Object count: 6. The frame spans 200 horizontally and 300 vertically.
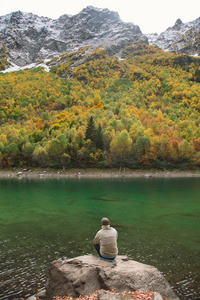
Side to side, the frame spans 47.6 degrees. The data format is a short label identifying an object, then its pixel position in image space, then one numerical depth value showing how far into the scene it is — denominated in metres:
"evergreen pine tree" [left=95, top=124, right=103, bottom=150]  86.31
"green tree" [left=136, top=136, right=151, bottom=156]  81.19
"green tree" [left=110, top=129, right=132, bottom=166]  78.31
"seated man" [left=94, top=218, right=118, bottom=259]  9.47
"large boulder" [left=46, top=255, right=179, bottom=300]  8.22
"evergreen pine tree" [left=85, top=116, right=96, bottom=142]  86.31
